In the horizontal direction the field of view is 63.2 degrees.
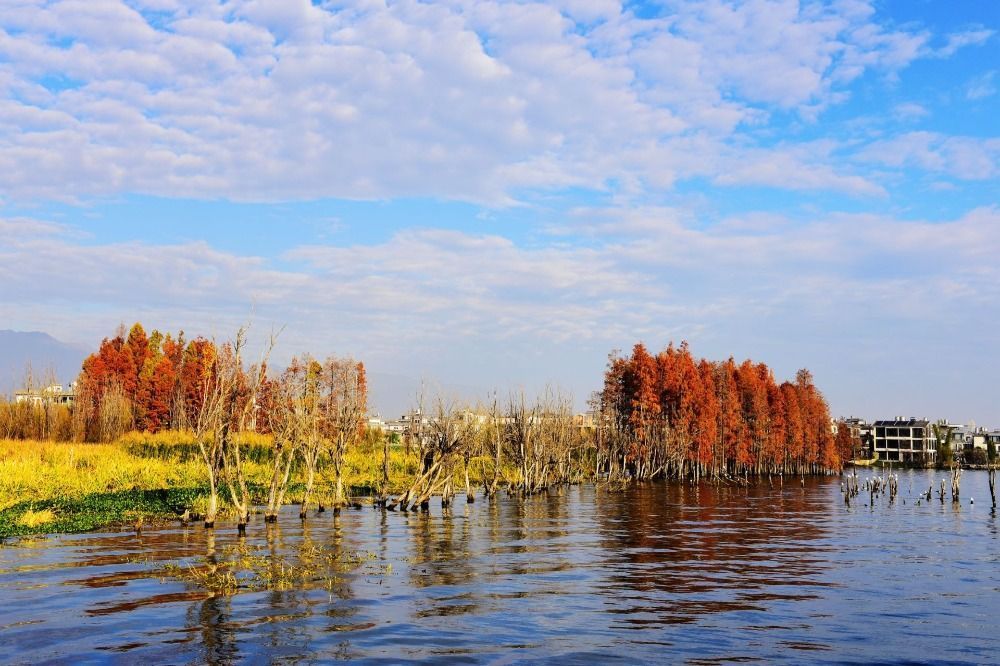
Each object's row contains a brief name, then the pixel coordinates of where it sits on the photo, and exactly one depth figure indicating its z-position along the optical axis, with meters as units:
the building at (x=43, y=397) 72.75
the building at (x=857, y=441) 184.62
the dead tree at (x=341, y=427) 38.06
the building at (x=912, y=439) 192.00
